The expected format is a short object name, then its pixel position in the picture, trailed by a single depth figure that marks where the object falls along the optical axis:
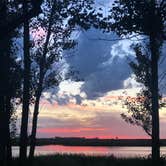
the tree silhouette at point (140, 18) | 11.70
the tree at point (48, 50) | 22.66
